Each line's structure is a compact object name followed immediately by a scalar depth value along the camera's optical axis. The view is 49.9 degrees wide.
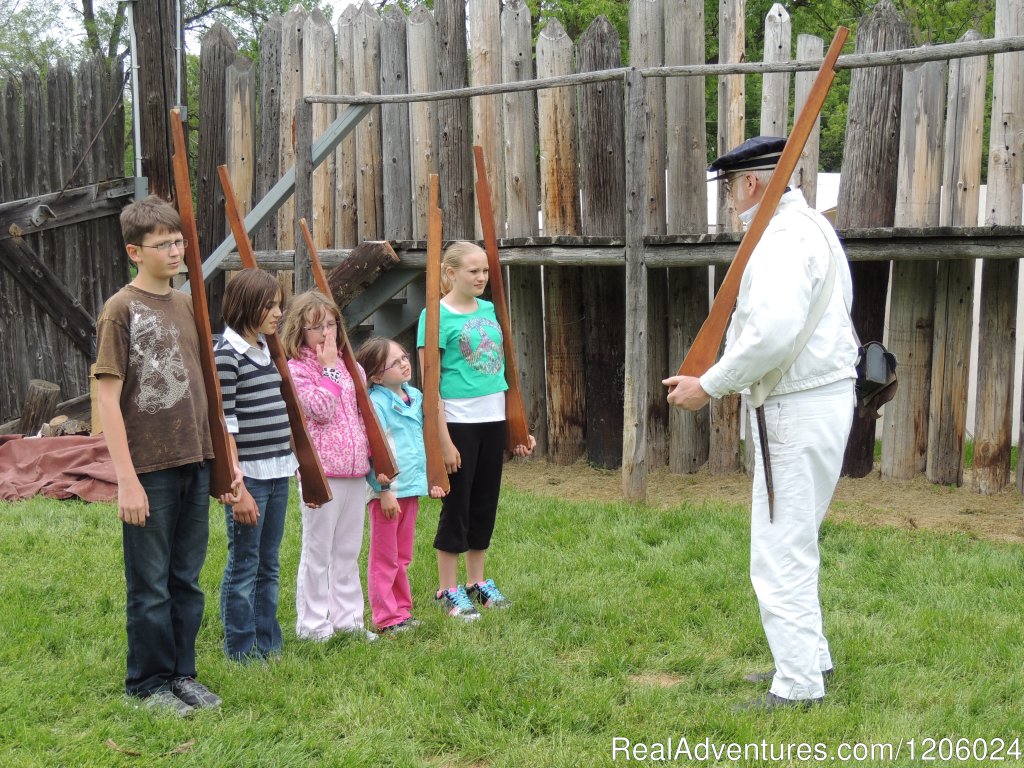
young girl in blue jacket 4.66
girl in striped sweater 4.03
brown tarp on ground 7.20
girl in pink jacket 4.39
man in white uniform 3.61
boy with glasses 3.60
